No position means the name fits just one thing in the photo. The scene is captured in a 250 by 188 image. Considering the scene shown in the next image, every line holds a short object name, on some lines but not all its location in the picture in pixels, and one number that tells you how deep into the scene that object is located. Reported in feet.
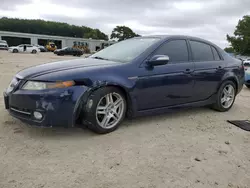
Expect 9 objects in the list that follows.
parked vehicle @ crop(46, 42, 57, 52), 133.34
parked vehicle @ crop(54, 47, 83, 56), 92.47
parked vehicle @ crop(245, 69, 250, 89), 24.97
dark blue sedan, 8.21
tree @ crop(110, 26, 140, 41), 240.85
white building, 155.16
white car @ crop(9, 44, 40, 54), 92.39
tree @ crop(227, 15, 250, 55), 122.94
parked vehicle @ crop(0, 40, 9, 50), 109.45
